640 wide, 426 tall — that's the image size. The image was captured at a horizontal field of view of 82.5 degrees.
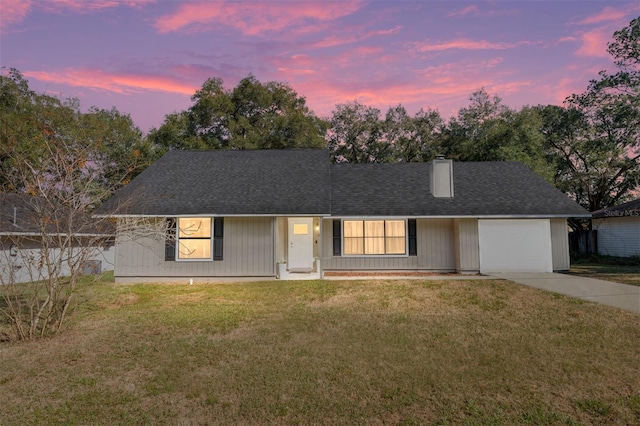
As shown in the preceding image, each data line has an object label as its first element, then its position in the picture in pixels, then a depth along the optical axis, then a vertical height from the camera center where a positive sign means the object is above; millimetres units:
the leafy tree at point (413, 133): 29609 +8156
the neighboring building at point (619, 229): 19375 +37
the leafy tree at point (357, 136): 29656 +8087
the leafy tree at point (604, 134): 16094 +5718
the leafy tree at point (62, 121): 23609 +8878
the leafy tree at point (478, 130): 26062 +7826
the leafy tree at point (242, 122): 26266 +8601
